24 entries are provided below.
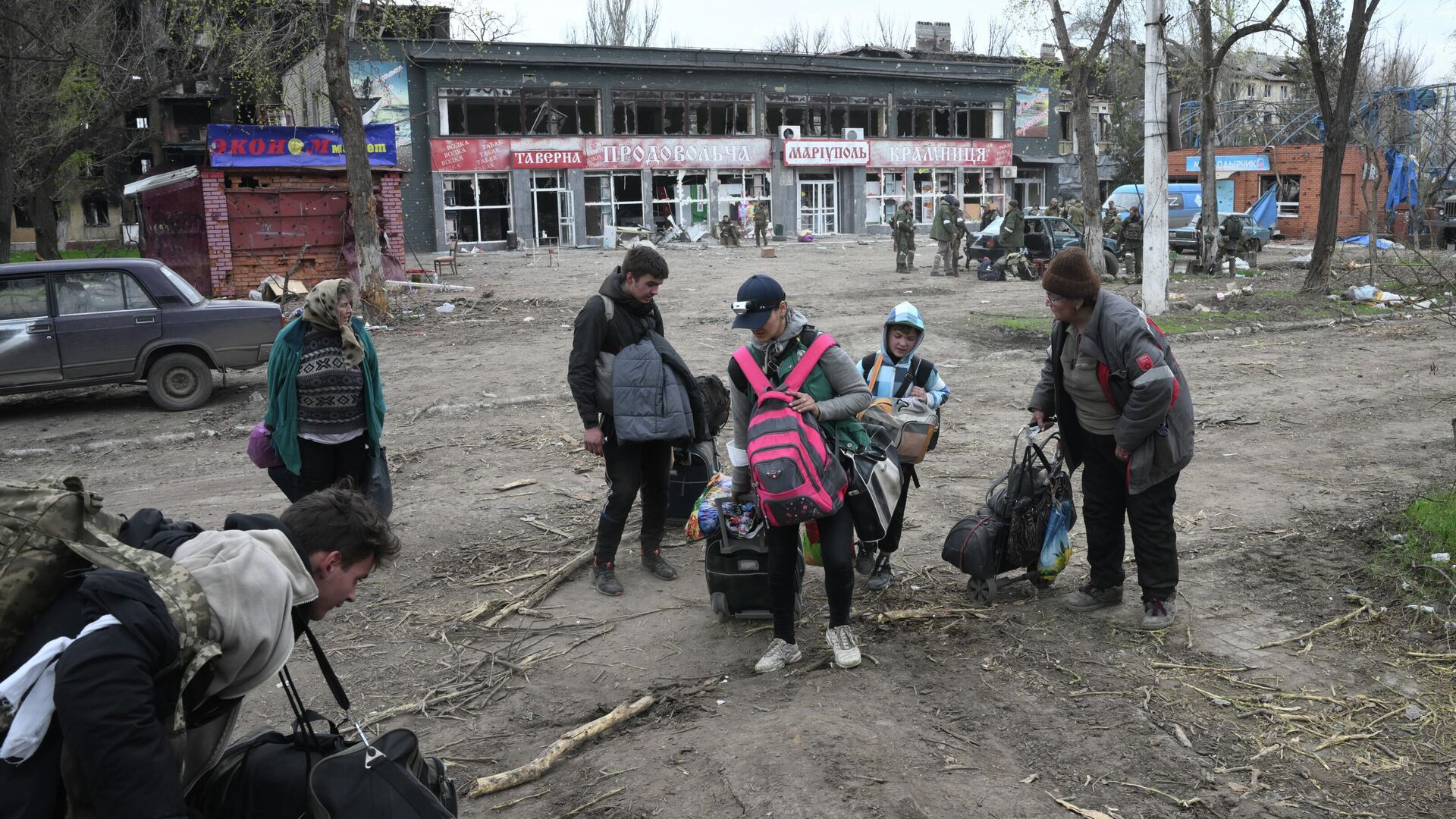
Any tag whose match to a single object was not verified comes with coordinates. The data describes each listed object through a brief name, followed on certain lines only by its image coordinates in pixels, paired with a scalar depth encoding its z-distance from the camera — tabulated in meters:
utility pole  14.52
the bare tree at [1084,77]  21.64
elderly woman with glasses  4.66
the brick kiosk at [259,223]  20.98
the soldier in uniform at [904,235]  25.01
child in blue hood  5.45
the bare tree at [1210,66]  20.39
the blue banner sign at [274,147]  20.81
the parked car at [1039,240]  23.80
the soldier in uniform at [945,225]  24.02
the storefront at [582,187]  40.22
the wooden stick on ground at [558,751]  3.83
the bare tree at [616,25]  56.44
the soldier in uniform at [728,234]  36.31
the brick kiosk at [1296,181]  38.34
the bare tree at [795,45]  69.62
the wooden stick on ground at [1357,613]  5.01
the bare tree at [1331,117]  18.47
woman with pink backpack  4.25
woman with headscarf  5.21
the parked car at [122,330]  10.50
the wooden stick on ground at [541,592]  5.54
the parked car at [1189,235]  28.70
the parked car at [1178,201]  32.47
